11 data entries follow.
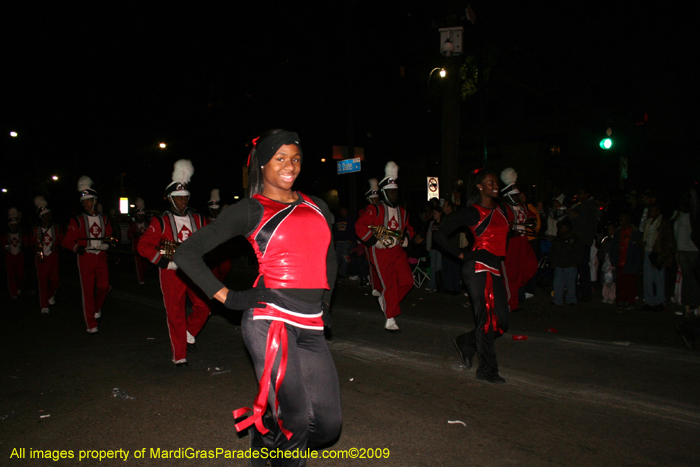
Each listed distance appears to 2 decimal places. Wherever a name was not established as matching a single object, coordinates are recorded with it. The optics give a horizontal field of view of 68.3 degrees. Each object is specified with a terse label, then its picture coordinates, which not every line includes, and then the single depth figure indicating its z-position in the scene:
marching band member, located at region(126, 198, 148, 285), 13.97
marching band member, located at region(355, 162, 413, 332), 7.29
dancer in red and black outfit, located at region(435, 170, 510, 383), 5.02
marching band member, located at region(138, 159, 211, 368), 5.67
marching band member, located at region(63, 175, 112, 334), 7.89
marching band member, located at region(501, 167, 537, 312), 8.55
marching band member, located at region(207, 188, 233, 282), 7.30
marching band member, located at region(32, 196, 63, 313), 10.10
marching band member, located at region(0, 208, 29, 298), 12.03
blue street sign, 15.64
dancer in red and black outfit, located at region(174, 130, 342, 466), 2.65
